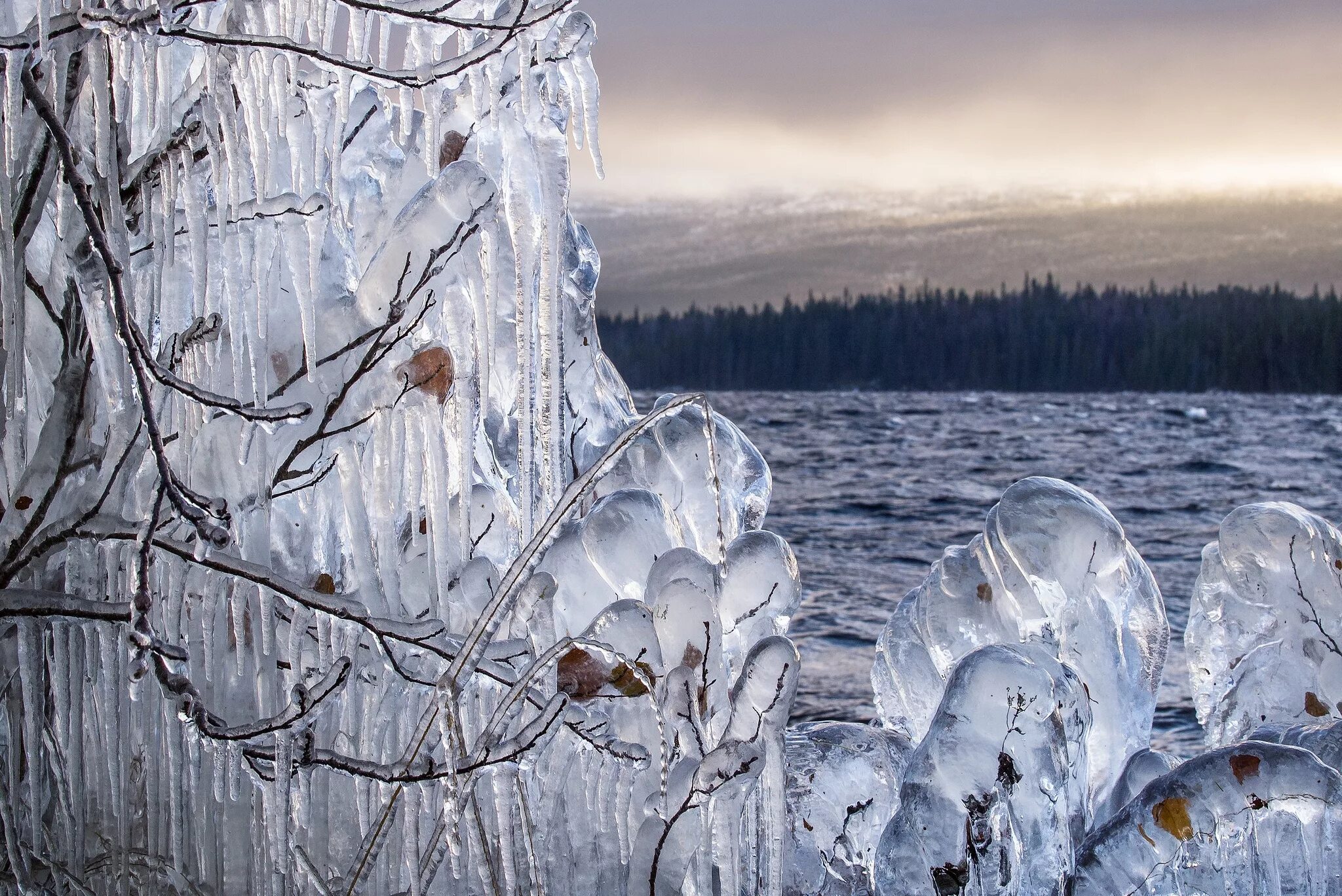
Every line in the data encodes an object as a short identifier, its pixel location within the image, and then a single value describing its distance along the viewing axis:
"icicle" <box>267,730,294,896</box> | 3.12
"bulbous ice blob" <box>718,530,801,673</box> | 4.19
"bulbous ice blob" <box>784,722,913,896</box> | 4.53
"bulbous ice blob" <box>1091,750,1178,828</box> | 4.56
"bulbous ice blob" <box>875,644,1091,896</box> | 3.87
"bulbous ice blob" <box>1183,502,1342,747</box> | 5.29
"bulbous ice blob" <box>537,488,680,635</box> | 4.17
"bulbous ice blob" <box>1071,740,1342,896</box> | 3.87
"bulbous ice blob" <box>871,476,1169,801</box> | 4.80
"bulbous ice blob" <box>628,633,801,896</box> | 3.56
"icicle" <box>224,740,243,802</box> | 3.31
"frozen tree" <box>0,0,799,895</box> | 3.06
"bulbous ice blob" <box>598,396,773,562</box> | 4.91
